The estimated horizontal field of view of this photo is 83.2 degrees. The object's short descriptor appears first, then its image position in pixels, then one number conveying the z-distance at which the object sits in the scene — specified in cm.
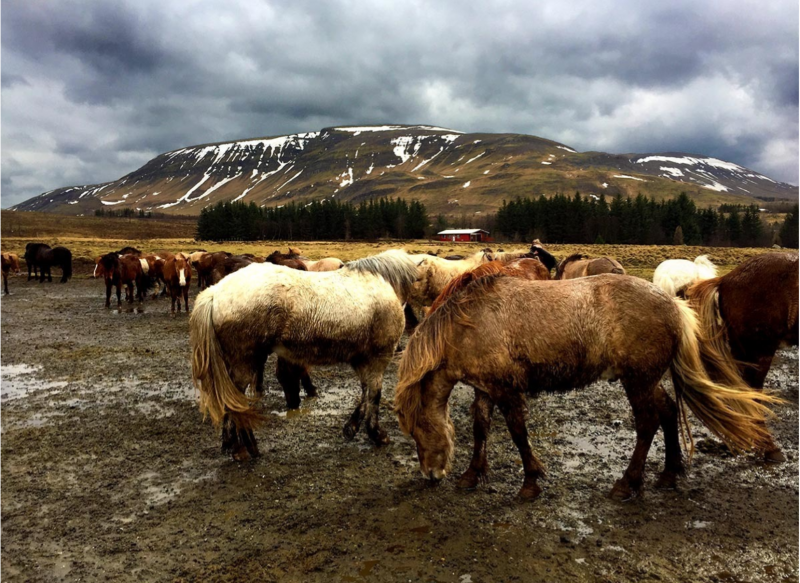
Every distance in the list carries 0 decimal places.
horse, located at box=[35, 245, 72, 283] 2803
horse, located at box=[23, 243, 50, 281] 2862
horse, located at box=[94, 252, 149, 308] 1858
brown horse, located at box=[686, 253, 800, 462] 581
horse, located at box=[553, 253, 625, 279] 1202
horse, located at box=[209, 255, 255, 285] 1805
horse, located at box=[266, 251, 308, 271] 1579
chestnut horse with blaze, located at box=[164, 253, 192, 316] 1798
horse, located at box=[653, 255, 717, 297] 1064
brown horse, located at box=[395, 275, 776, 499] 457
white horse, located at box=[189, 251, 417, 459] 561
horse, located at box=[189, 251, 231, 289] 1919
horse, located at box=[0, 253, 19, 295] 2334
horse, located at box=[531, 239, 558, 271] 1284
